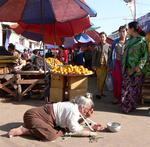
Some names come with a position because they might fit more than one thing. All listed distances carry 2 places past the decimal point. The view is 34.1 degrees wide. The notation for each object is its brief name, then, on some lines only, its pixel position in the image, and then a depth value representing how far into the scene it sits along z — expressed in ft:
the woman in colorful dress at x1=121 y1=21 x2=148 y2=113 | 16.65
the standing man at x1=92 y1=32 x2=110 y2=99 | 20.82
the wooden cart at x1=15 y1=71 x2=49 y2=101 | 20.20
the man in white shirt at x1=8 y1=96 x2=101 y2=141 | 12.28
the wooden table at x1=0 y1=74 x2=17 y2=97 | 20.53
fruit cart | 19.32
